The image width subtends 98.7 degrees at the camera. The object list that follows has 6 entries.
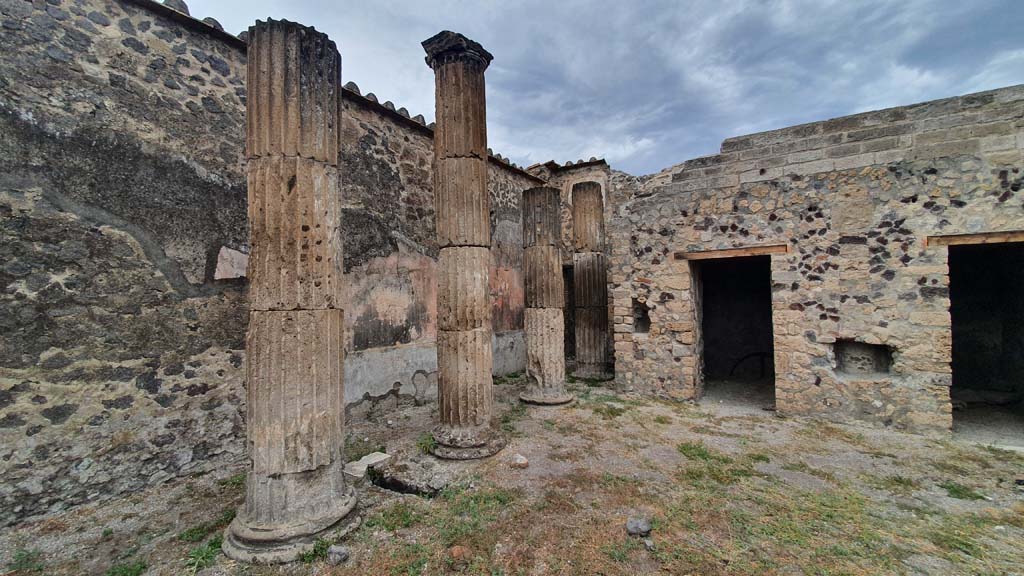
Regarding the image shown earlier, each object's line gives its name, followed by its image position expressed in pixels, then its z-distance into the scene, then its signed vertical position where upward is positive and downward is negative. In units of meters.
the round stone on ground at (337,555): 2.98 -1.78
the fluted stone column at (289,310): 3.15 -0.09
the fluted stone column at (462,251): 5.05 +0.49
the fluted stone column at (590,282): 9.02 +0.17
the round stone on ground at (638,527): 3.28 -1.80
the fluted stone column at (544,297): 7.40 -0.10
